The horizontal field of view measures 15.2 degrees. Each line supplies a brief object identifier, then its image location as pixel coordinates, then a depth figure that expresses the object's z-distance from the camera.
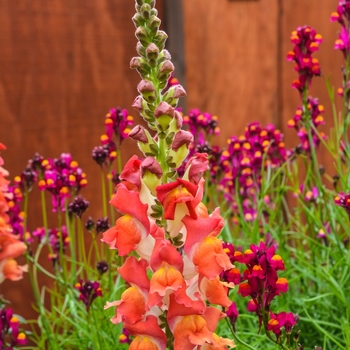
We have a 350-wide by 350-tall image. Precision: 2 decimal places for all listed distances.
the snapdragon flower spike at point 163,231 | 0.72
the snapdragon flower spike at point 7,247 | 0.90
